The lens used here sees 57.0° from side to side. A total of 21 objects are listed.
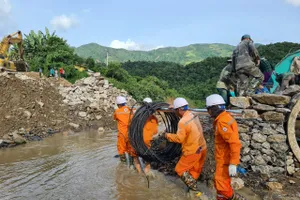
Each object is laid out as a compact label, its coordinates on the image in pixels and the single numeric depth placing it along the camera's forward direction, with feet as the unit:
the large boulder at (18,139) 33.16
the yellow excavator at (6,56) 58.54
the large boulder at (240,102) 18.37
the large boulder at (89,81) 60.47
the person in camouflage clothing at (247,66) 20.03
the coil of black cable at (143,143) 18.92
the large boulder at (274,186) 15.71
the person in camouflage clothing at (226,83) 22.35
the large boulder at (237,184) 16.58
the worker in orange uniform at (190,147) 15.23
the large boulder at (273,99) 17.51
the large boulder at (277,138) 16.84
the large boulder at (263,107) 17.38
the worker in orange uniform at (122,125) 21.74
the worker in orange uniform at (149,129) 19.67
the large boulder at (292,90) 18.79
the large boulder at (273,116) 17.07
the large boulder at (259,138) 17.15
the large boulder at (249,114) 17.53
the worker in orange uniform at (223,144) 12.57
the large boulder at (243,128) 17.52
